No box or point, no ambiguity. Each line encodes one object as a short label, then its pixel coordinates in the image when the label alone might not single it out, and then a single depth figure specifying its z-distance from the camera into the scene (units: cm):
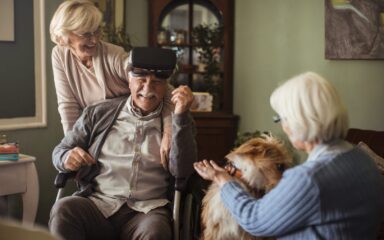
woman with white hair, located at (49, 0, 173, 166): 234
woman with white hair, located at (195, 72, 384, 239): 145
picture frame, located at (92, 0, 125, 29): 355
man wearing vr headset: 215
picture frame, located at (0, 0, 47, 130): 304
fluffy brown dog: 178
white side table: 254
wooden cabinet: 390
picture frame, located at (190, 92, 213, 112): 387
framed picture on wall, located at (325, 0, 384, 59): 340
